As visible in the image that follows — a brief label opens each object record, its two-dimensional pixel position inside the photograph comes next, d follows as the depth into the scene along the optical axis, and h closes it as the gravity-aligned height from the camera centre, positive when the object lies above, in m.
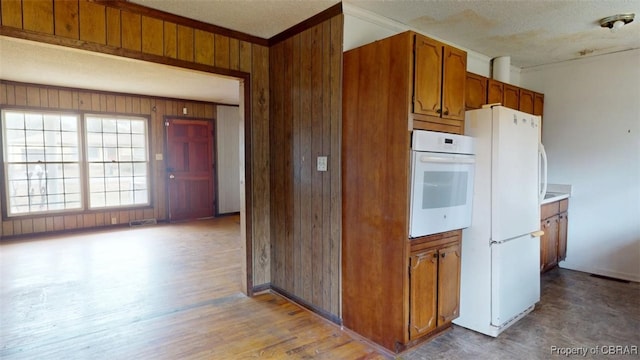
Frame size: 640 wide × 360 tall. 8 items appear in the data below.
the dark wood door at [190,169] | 6.95 -0.11
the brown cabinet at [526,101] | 4.11 +0.78
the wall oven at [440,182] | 2.20 -0.12
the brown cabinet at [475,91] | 3.31 +0.73
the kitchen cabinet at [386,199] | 2.23 -0.25
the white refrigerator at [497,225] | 2.52 -0.47
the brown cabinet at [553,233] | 3.71 -0.80
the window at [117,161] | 6.23 +0.06
